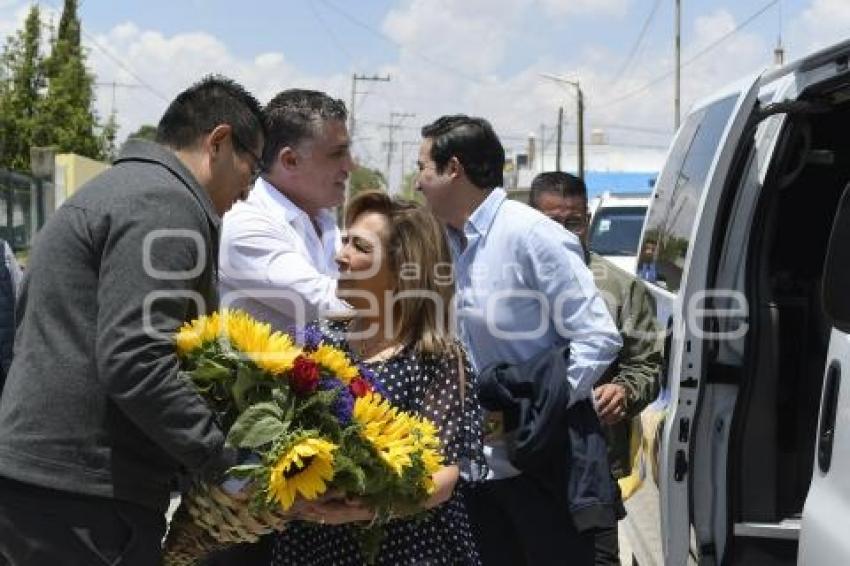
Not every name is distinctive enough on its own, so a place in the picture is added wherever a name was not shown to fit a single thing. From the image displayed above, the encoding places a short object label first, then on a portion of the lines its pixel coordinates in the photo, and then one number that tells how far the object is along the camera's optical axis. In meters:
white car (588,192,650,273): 14.36
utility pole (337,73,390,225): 63.53
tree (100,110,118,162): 29.86
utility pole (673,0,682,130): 34.12
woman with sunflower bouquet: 2.87
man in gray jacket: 2.61
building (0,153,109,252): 16.77
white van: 3.56
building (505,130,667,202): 45.97
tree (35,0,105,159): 27.59
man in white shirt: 3.73
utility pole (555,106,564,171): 58.14
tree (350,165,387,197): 70.81
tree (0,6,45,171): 27.36
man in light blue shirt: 3.74
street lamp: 45.09
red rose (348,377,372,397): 2.73
